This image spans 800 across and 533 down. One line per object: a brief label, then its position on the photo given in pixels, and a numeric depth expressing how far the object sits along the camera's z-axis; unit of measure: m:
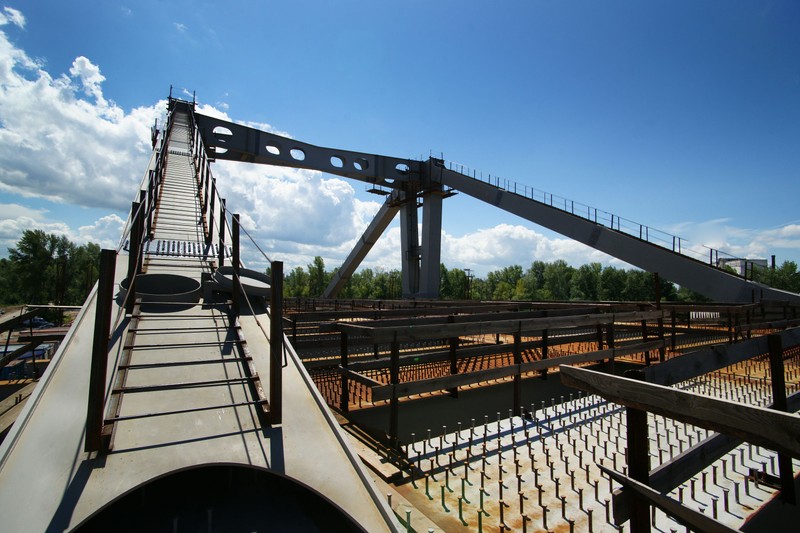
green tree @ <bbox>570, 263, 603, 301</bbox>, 73.62
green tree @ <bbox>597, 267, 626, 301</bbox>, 70.44
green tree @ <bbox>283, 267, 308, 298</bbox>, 78.43
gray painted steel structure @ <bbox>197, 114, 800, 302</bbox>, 17.36
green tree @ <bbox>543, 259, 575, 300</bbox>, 79.23
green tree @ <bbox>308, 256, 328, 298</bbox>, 72.25
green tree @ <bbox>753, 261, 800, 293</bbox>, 54.44
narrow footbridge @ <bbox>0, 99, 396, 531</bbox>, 2.39
